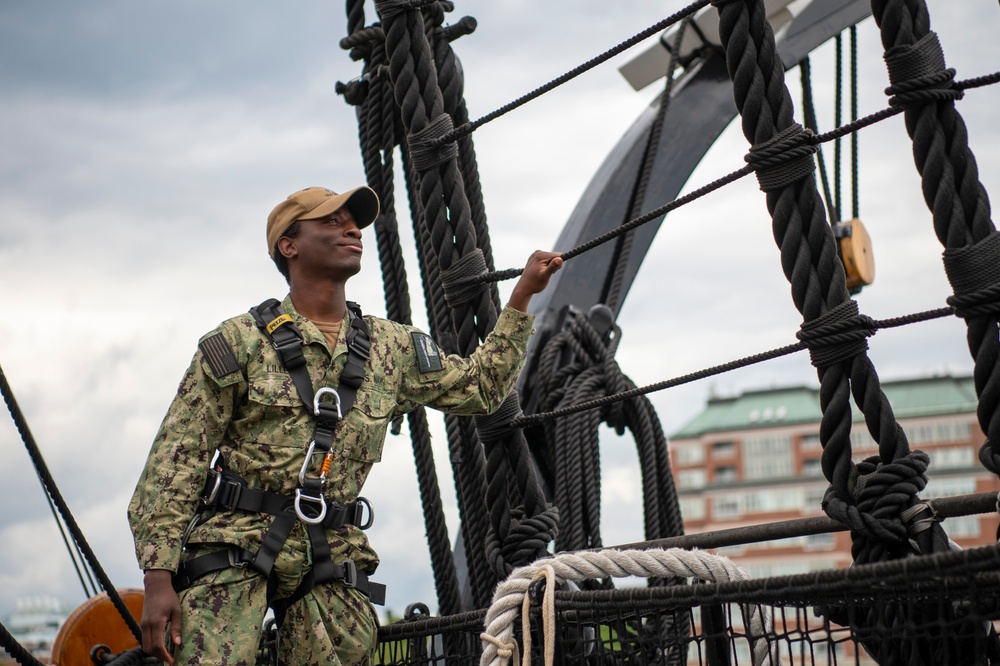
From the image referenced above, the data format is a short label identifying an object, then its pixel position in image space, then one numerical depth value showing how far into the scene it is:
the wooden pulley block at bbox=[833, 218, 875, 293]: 5.41
